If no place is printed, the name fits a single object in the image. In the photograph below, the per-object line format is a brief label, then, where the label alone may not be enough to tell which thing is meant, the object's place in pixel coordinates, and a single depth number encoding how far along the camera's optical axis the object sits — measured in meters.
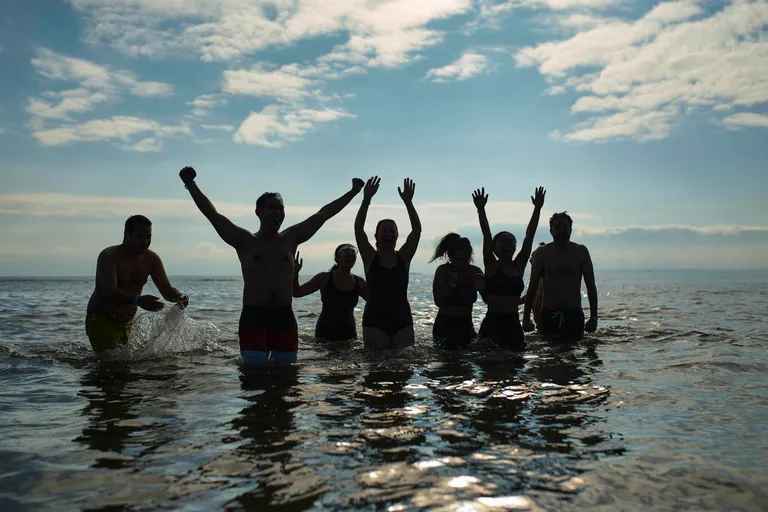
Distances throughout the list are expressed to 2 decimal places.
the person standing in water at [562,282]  9.66
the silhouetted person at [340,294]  10.27
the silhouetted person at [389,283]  8.24
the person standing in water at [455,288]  8.95
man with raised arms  6.93
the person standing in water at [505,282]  8.77
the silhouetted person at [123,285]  8.10
